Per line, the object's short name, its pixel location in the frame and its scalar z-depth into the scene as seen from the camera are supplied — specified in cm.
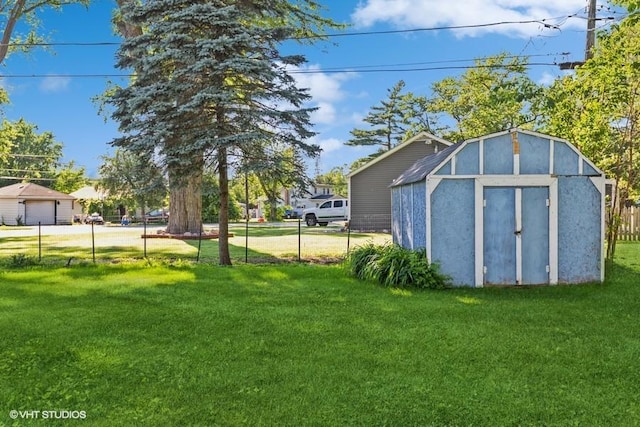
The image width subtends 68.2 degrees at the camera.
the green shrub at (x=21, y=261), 993
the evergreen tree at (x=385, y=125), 4291
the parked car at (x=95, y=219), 3584
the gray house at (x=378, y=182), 2123
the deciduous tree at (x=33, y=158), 5002
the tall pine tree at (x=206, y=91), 954
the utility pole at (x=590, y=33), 1297
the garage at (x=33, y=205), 3444
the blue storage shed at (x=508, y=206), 746
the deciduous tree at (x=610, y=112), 831
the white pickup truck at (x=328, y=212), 2783
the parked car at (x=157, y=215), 3628
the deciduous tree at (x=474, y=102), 2339
